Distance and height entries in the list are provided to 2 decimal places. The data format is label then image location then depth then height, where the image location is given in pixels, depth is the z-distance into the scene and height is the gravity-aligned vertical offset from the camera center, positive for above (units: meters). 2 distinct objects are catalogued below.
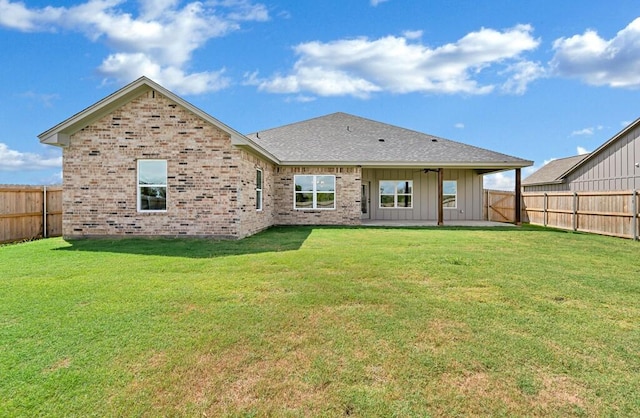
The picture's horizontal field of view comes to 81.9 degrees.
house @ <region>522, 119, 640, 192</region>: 17.88 +2.16
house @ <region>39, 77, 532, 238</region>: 11.52 +1.24
